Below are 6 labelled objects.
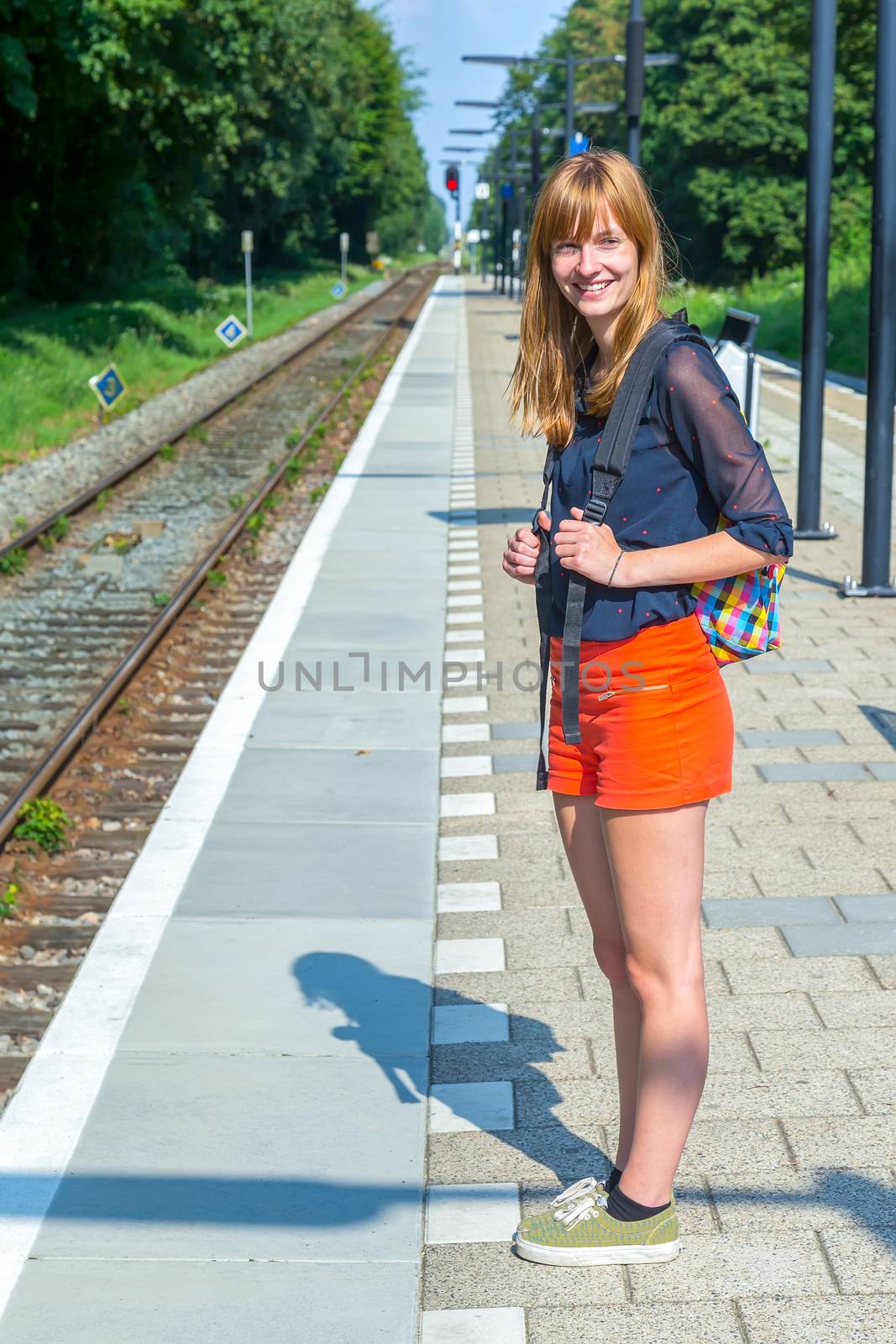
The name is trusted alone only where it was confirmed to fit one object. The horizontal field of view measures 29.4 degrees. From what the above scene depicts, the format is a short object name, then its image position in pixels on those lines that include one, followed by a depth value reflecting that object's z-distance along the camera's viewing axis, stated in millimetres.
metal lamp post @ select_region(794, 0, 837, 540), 11531
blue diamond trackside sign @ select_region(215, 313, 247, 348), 33875
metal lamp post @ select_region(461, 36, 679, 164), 18312
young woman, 2936
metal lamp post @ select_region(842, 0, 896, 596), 9805
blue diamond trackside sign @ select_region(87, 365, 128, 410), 23141
